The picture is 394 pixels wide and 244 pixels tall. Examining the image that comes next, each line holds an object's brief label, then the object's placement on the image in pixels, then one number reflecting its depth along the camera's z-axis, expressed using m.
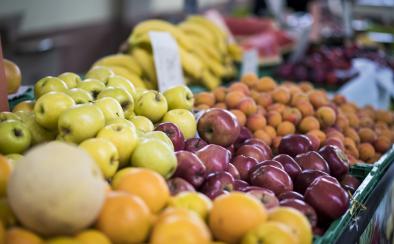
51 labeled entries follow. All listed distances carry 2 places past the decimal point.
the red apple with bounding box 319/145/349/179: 1.80
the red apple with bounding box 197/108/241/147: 1.78
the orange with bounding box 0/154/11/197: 1.13
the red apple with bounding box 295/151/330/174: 1.72
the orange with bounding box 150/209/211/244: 0.98
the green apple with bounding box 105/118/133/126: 1.42
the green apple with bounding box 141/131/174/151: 1.46
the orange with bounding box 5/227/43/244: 0.96
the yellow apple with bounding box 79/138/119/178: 1.25
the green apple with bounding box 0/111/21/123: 1.47
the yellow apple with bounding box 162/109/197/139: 1.75
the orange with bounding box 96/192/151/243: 1.02
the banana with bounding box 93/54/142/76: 2.74
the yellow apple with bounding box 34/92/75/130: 1.45
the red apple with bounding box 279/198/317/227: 1.36
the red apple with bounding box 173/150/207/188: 1.39
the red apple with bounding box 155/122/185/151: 1.59
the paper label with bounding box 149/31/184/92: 2.58
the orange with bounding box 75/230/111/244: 0.97
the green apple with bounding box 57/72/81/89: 1.79
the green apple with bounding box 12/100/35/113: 1.70
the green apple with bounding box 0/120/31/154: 1.38
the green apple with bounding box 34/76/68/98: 1.69
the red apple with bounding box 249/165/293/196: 1.52
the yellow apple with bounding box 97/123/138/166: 1.34
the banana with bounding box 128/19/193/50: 2.89
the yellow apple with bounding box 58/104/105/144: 1.35
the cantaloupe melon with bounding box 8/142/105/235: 0.93
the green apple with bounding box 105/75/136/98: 1.85
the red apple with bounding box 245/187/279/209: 1.33
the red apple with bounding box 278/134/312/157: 1.94
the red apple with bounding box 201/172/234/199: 1.38
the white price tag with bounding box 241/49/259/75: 3.43
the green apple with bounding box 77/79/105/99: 1.73
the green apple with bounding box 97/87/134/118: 1.64
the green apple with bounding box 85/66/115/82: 2.02
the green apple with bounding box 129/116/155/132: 1.59
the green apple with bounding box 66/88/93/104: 1.57
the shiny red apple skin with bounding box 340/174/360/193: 1.75
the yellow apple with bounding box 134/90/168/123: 1.73
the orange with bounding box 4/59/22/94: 2.15
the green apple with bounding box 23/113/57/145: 1.48
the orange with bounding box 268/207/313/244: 1.13
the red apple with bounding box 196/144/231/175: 1.52
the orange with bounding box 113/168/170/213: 1.13
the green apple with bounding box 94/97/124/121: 1.49
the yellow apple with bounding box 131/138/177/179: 1.32
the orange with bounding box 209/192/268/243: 1.08
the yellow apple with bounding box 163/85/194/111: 1.87
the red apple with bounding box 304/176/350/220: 1.43
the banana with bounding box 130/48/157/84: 2.76
